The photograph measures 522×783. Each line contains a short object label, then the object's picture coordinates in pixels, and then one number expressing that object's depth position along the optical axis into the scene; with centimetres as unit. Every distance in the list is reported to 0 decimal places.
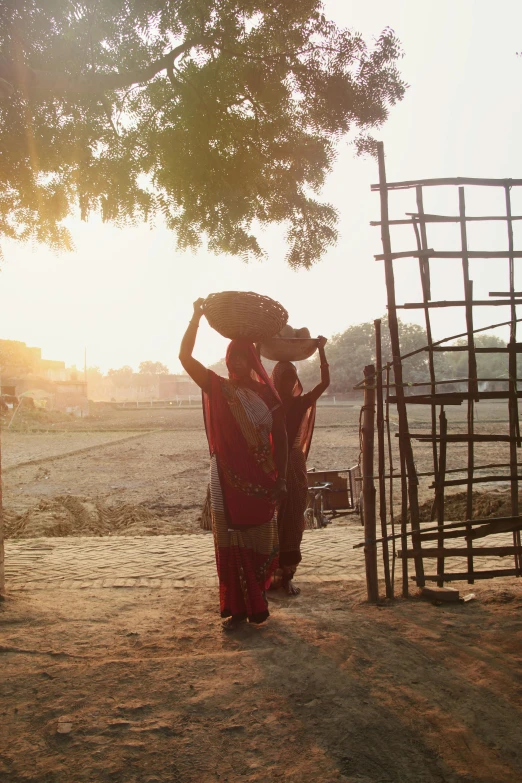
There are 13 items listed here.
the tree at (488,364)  5566
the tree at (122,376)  13588
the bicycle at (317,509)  861
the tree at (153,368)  15062
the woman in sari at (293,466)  496
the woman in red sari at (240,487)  421
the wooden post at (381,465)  468
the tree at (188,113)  602
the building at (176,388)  8175
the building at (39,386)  5225
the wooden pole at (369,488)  475
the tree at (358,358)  6006
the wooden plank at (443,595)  468
